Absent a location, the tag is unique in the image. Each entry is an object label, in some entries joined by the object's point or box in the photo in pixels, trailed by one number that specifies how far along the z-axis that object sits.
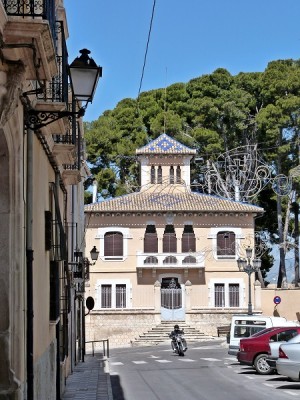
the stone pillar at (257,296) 51.22
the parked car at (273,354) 24.80
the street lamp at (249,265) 36.49
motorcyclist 37.50
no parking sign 46.34
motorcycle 37.09
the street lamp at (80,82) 10.28
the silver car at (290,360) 20.08
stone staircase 49.38
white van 31.94
